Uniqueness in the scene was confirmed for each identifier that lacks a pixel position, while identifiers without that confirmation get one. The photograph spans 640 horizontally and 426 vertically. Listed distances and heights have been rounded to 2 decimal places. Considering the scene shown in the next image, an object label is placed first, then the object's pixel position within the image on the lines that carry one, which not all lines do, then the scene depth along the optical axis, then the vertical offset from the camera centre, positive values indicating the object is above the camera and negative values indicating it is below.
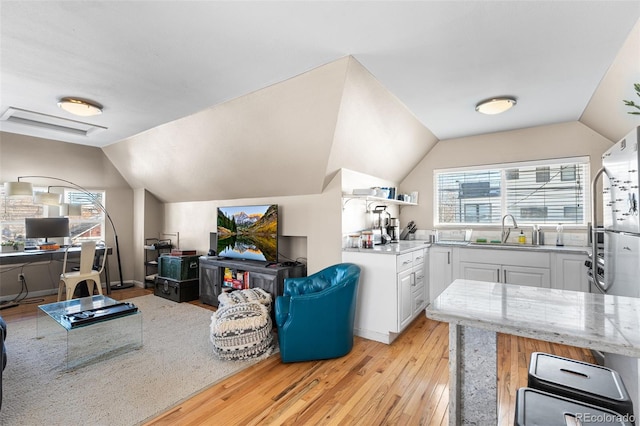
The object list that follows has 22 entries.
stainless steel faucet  4.11 -0.21
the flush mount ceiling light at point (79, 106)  3.06 +1.17
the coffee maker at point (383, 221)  4.17 -0.04
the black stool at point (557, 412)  0.95 -0.64
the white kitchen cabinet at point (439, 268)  3.96 -0.67
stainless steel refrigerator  1.75 -0.09
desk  3.98 -0.51
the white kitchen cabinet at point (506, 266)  3.43 -0.58
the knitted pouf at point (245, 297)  3.12 -0.84
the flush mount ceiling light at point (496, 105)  2.98 +1.14
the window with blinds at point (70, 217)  4.63 +0.08
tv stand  3.67 -0.73
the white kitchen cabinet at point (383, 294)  3.10 -0.81
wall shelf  3.54 +0.24
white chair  4.12 -0.78
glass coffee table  2.69 -1.16
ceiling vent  3.46 +1.23
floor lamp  4.20 +0.41
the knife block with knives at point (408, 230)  4.72 -0.19
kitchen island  1.06 -0.40
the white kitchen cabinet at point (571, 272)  3.20 -0.59
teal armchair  2.67 -0.94
